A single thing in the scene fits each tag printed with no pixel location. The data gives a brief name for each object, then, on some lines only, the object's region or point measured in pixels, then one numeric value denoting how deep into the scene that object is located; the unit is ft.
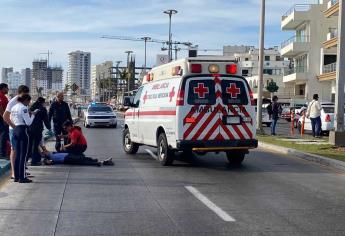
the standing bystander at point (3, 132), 46.80
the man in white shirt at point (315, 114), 78.46
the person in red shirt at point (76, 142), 46.47
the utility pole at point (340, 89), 61.82
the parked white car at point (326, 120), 86.84
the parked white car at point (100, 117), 112.88
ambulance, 44.14
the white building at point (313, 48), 205.46
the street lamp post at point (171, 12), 205.26
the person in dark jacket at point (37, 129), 44.79
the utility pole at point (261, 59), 88.53
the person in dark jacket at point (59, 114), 53.47
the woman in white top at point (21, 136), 35.68
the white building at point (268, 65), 276.82
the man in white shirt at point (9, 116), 35.96
